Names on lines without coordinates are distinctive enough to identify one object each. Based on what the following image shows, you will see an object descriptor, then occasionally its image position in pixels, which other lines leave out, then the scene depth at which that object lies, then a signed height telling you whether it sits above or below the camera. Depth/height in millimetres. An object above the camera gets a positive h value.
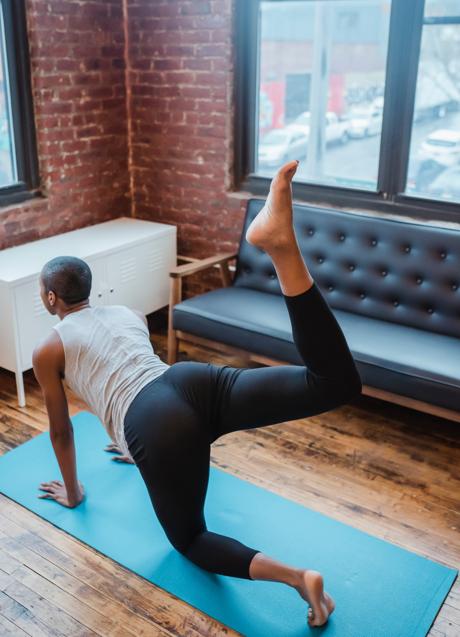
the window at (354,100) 3387 -173
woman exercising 1715 -937
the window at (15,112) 3596 -259
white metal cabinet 3295 -1068
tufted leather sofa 3033 -1188
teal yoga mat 2139 -1618
